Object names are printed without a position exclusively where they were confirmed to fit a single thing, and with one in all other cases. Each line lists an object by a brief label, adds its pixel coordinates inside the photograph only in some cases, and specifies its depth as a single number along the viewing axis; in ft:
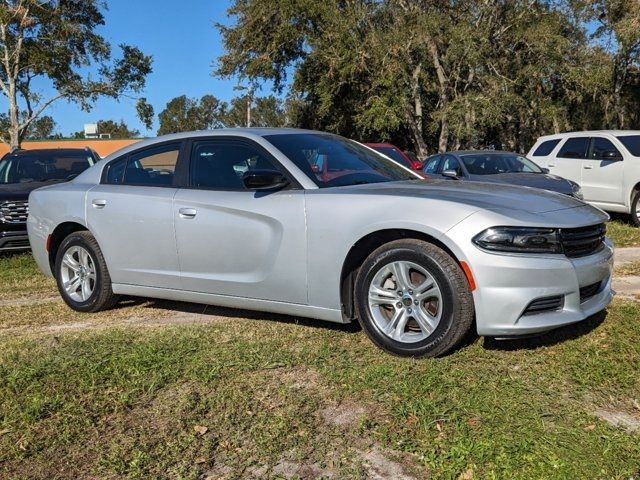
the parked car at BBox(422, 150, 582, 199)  31.91
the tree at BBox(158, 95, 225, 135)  323.57
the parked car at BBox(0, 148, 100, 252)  29.14
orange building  165.68
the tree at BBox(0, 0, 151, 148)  66.59
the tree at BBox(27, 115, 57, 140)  352.98
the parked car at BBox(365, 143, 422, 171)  43.67
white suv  34.68
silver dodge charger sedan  12.69
